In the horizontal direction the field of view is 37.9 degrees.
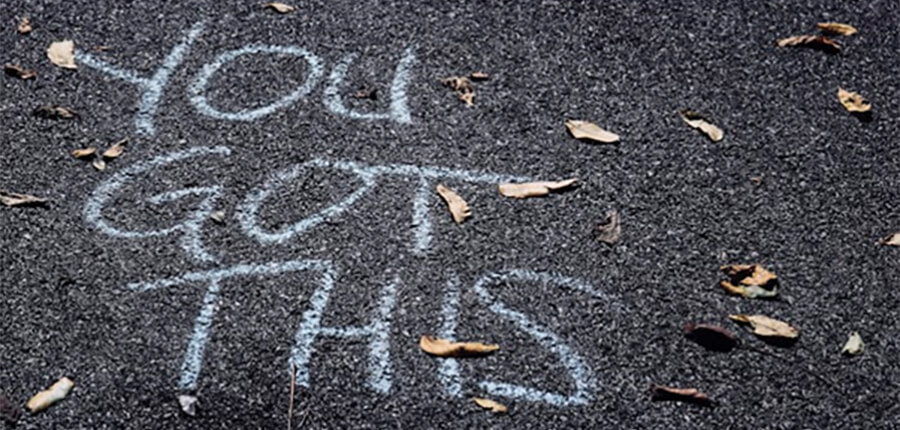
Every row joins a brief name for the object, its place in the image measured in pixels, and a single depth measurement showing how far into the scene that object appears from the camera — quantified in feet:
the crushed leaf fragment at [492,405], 10.24
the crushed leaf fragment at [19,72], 13.52
